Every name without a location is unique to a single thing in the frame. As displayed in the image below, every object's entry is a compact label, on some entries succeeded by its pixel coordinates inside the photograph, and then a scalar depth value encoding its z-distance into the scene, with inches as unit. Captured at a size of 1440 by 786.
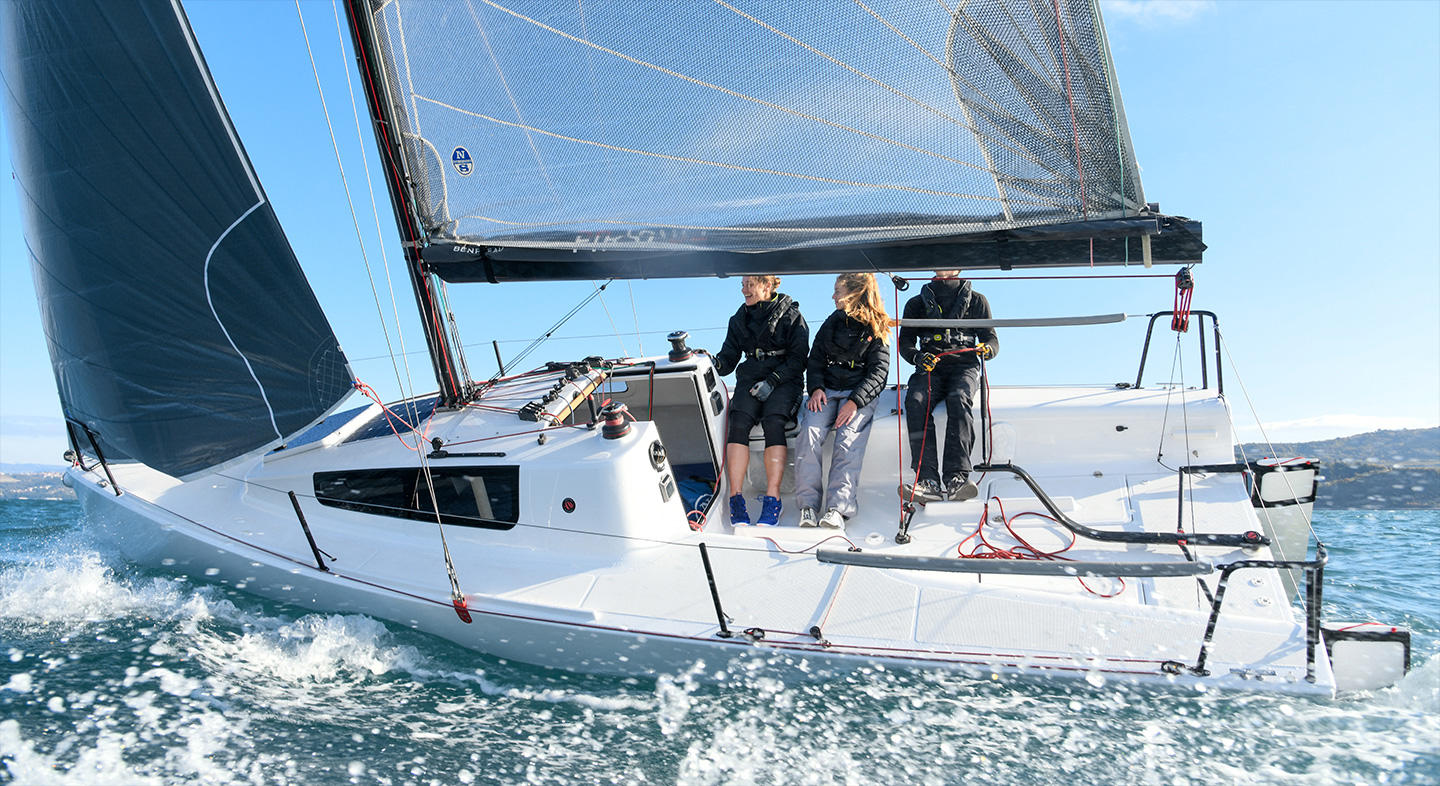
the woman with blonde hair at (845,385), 186.4
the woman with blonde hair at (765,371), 196.4
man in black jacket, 186.4
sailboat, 134.1
